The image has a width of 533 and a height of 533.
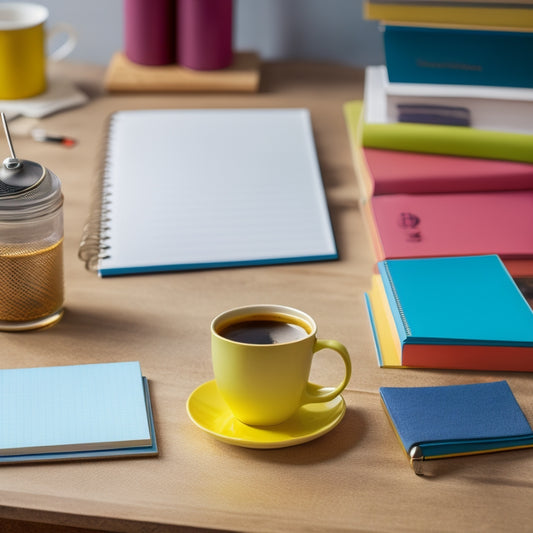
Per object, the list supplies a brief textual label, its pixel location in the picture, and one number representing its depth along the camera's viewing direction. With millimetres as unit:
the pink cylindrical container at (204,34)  2035
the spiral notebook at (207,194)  1668
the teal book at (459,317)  1490
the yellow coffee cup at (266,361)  1394
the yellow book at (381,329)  1516
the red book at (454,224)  1629
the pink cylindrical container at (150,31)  2060
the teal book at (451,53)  1821
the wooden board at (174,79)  2073
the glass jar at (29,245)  1494
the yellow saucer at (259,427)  1409
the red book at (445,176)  1734
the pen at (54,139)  1912
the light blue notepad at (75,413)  1396
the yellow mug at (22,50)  1939
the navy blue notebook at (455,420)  1401
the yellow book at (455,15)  1821
